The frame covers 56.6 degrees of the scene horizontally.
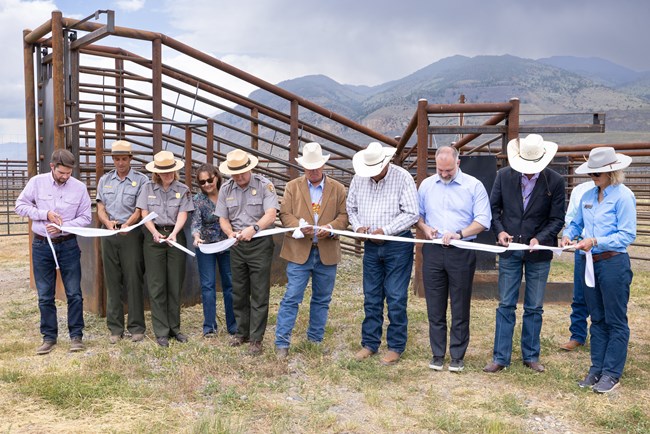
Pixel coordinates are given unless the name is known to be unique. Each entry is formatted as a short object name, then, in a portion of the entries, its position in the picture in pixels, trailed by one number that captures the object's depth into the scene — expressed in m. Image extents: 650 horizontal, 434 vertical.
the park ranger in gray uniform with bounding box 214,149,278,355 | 5.19
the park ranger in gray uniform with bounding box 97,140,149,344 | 5.48
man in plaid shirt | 4.91
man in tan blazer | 5.12
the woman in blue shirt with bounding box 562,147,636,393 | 4.23
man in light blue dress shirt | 4.70
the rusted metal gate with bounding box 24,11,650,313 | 6.59
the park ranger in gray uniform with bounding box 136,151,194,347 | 5.39
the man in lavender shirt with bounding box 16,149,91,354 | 5.14
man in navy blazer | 4.62
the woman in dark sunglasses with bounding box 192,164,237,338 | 5.63
